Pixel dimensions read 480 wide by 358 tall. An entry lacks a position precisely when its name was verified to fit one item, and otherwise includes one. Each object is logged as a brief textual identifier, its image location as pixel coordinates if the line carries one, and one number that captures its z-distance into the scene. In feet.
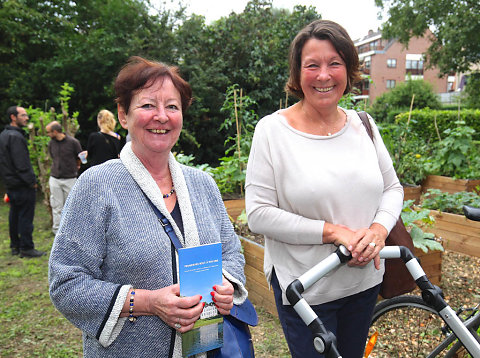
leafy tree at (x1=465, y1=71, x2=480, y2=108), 70.44
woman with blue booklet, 4.22
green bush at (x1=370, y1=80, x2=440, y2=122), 106.73
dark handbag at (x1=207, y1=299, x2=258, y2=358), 4.60
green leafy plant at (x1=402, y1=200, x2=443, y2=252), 10.68
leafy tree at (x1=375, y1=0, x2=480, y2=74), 63.00
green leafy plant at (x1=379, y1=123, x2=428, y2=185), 22.33
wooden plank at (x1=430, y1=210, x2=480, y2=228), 15.03
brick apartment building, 184.96
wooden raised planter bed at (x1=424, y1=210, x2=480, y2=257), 14.90
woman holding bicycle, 5.19
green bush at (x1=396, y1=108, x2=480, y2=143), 53.33
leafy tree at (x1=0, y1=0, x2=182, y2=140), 35.50
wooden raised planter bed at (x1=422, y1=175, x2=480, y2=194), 20.22
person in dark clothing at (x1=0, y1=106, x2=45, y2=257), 17.28
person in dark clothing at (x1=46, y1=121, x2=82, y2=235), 20.81
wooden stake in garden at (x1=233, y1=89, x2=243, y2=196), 18.53
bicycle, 4.17
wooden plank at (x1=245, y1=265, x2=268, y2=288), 11.76
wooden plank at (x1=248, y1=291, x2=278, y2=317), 11.37
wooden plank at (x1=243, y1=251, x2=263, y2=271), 11.98
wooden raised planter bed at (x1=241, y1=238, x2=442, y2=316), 11.73
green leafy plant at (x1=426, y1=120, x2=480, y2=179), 21.52
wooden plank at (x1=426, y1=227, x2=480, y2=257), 14.90
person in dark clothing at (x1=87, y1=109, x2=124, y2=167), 19.11
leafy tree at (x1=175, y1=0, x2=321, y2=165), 36.58
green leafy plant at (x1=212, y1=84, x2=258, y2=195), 18.22
